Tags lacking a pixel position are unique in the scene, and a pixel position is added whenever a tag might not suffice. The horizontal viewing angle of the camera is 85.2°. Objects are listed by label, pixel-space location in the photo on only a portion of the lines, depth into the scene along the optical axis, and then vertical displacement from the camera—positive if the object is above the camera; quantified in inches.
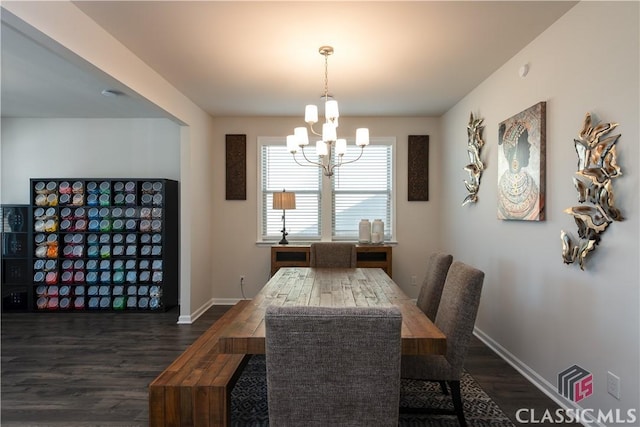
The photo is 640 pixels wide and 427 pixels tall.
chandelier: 103.3 +23.4
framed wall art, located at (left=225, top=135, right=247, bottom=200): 189.6 +22.5
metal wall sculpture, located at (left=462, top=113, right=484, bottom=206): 137.8 +20.6
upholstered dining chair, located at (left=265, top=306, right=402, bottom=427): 51.7 -24.3
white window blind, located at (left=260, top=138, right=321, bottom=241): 192.4 +8.9
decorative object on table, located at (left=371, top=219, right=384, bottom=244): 181.6 -13.1
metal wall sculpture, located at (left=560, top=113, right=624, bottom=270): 73.3 +4.9
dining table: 62.8 -23.3
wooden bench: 69.6 -38.7
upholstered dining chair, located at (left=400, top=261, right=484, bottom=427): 73.1 -29.1
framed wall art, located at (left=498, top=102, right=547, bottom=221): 97.8 +13.1
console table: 174.4 -24.5
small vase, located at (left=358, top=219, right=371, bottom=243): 181.8 -12.6
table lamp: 175.3 +3.8
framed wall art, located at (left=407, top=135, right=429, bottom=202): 188.7 +22.1
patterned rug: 84.4 -51.9
